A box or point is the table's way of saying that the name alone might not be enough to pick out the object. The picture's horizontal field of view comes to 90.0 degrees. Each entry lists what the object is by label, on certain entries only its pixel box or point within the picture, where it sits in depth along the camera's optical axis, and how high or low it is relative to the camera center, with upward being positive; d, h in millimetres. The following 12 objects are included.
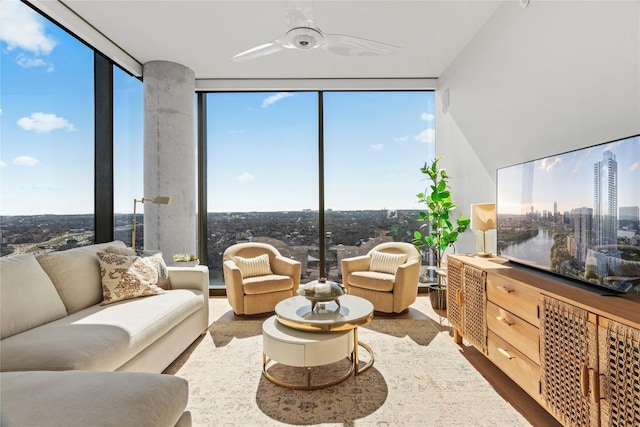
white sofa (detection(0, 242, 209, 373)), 1726 -727
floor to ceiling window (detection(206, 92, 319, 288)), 4797 +864
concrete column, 4062 +737
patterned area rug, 1932 -1240
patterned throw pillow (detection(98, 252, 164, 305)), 2578 -546
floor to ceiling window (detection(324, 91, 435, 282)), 4773 +743
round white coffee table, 2170 -881
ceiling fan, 2311 +1345
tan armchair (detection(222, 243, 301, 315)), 3623 -774
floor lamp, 3559 +132
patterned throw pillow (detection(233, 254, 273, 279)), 3873 -655
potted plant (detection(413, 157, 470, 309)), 3914 -135
